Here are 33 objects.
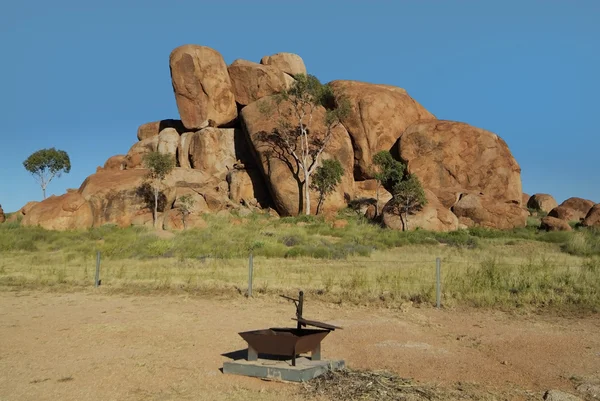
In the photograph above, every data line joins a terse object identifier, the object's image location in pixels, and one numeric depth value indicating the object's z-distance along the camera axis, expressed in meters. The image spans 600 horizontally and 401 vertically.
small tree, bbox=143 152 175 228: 42.94
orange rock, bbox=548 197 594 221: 43.90
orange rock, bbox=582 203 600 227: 37.62
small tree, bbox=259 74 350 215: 44.56
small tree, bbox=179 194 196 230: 40.50
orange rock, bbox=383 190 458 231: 37.72
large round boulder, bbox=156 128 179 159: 51.50
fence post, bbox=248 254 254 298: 17.03
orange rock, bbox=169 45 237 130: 49.53
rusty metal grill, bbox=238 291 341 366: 8.75
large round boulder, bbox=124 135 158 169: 51.03
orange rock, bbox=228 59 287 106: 50.94
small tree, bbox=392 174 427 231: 37.59
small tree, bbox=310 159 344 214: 42.91
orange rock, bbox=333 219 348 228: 38.09
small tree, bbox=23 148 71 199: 64.56
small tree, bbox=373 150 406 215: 43.25
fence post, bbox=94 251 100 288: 19.58
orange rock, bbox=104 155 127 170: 51.62
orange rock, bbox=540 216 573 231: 36.31
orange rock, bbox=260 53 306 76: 56.03
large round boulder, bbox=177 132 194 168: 50.84
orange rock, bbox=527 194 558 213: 54.86
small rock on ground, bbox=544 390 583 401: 7.64
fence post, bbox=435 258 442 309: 15.32
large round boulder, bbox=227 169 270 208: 46.73
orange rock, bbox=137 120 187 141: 56.87
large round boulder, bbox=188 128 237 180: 49.12
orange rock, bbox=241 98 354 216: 44.28
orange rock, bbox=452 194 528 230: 39.50
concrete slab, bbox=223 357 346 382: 8.58
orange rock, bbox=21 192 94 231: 40.50
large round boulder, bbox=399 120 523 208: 45.56
